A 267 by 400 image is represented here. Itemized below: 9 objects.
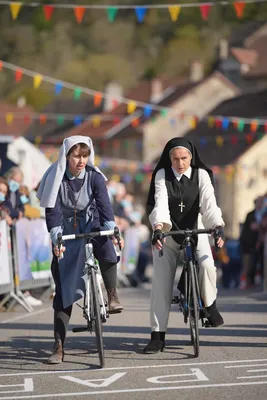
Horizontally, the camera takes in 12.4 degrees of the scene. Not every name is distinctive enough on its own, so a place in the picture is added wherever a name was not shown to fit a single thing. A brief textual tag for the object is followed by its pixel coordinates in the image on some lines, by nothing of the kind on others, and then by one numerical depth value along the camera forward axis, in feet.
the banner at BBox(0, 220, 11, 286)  51.73
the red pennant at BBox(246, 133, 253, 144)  226.38
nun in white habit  34.32
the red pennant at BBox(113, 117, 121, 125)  290.85
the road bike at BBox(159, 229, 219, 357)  33.40
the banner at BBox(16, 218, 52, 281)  54.13
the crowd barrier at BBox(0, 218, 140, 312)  52.26
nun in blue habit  33.32
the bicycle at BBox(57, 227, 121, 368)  32.42
